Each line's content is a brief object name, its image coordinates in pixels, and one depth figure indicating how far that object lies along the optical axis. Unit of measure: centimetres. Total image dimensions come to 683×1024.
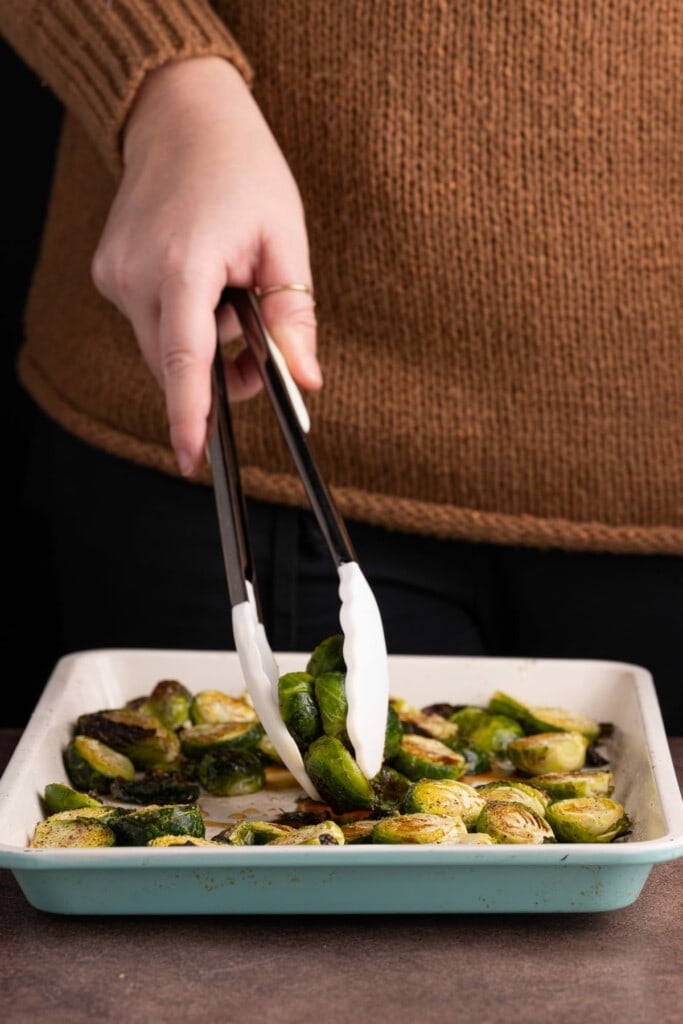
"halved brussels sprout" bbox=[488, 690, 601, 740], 113
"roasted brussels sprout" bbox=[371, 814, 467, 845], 95
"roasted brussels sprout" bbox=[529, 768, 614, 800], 105
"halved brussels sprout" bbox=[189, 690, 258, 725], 115
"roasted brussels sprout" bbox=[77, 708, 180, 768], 109
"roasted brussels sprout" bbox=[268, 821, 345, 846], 94
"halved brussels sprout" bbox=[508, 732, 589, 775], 109
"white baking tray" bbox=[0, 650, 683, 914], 91
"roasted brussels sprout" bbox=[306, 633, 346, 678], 104
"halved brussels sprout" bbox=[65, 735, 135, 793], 107
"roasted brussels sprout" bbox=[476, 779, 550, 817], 101
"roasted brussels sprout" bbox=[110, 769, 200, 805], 105
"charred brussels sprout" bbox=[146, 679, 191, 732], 115
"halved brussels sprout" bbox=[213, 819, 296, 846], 97
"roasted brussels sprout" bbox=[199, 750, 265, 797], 106
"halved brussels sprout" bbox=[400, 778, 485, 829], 98
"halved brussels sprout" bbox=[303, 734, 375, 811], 100
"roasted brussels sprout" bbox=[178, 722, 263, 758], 110
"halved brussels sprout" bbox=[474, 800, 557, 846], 96
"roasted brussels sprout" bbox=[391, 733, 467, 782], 105
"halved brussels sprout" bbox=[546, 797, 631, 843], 100
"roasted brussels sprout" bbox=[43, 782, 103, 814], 101
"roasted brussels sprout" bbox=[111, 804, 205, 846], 96
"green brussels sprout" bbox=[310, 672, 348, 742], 101
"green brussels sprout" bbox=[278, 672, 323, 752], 102
